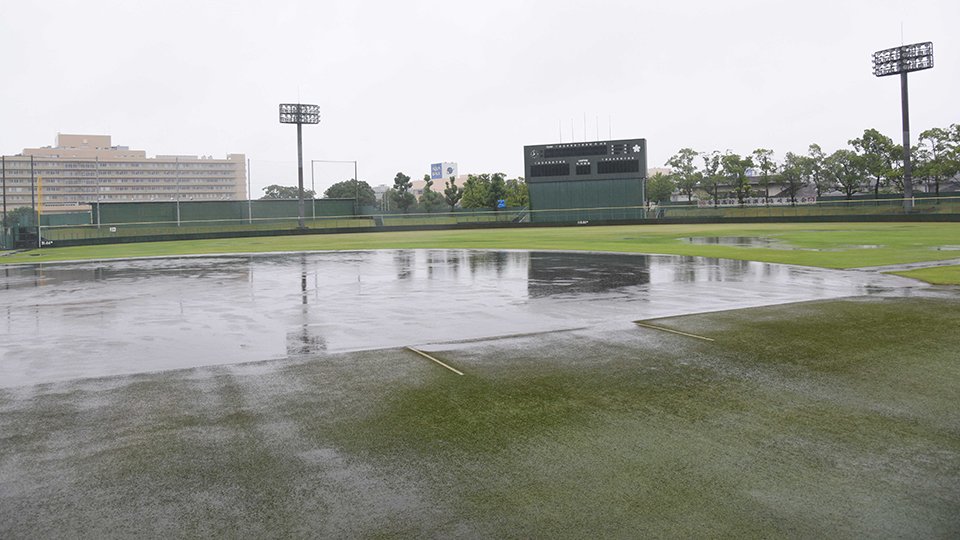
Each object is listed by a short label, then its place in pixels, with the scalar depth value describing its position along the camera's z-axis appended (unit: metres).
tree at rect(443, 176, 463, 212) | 115.62
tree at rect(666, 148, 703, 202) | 104.38
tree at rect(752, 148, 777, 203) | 94.56
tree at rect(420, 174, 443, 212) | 122.06
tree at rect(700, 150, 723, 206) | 98.36
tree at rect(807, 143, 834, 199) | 97.69
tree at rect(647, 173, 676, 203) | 115.56
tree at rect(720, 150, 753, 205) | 93.12
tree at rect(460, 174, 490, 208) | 105.94
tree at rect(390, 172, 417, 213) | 116.31
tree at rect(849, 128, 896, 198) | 85.75
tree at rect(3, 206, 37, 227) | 46.78
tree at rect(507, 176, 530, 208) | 104.25
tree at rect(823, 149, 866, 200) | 87.75
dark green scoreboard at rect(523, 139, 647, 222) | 66.50
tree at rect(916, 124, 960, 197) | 77.75
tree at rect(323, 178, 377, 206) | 76.06
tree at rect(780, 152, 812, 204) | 97.19
